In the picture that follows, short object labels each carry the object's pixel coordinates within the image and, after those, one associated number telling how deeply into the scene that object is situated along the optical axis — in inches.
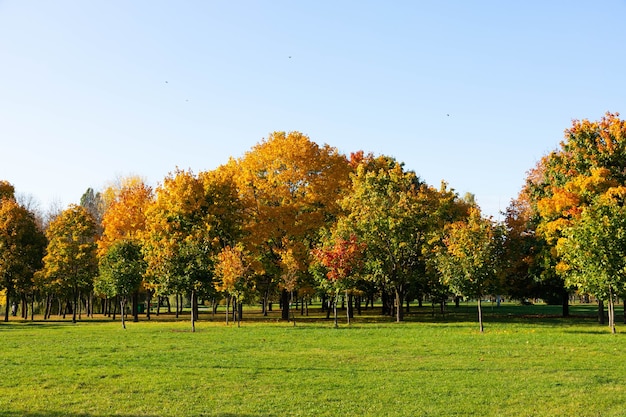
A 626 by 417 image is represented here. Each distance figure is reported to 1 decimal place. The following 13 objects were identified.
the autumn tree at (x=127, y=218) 2246.6
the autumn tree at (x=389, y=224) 1903.3
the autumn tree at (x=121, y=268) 1717.5
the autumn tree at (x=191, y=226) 1604.3
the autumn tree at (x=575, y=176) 1621.6
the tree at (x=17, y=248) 2346.2
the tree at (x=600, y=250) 1283.2
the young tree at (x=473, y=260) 1380.4
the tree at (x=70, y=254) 2295.8
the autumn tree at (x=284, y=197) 2000.5
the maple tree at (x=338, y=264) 1578.5
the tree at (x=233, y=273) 1610.5
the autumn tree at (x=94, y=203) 3331.7
